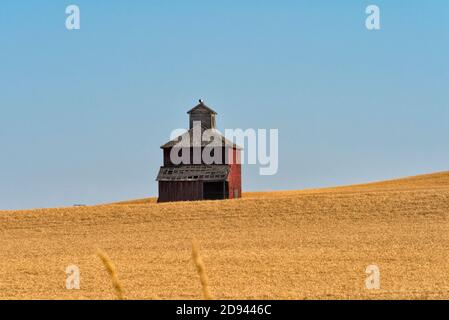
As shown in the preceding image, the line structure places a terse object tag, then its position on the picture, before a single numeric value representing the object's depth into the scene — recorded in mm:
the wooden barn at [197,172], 109812
